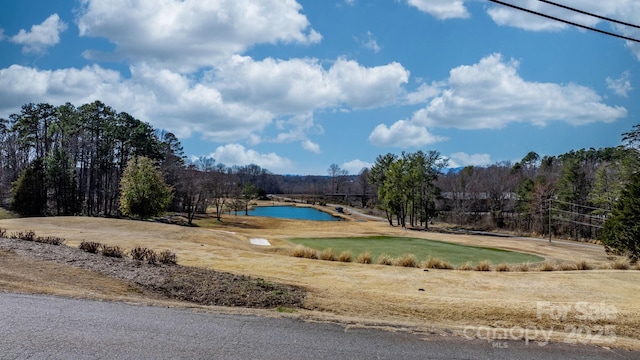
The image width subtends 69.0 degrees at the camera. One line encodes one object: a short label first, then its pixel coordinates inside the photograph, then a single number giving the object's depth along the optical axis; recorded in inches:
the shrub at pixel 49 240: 597.6
